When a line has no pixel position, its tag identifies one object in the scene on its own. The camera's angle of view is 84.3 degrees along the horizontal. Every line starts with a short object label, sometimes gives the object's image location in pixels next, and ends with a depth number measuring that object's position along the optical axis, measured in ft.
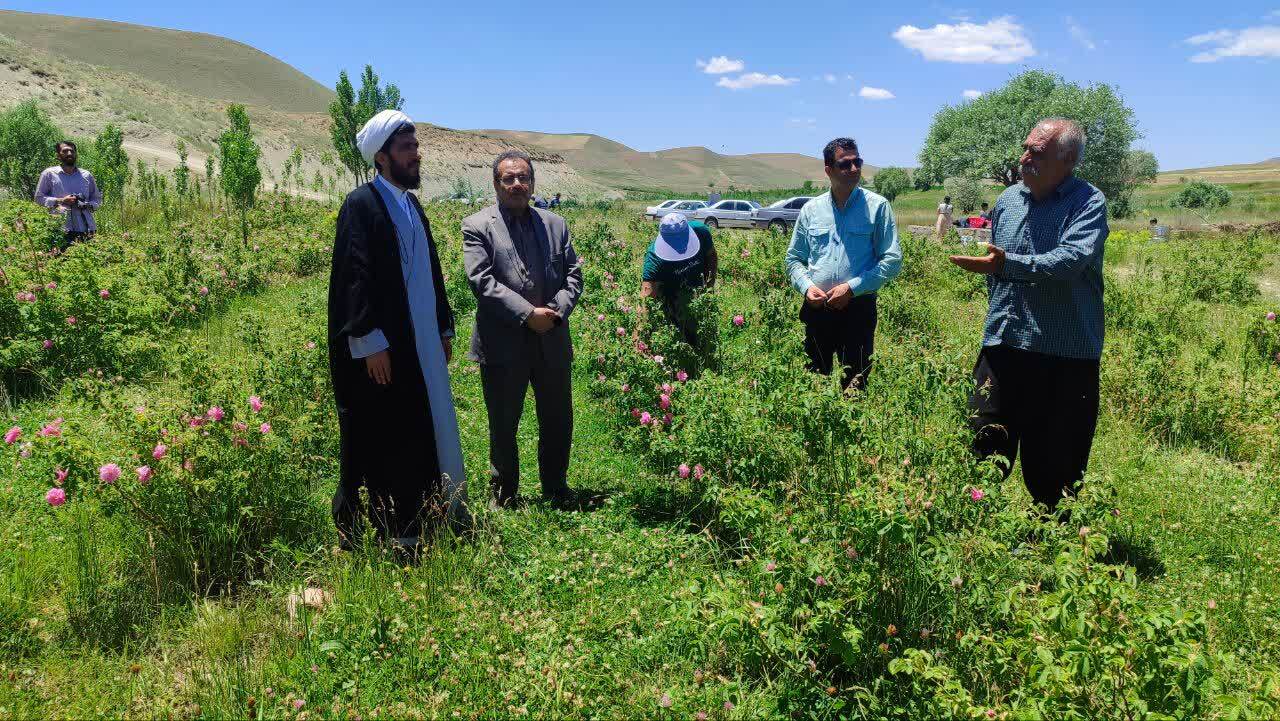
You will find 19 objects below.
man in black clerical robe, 9.43
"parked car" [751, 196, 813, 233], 96.07
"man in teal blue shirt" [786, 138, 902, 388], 13.01
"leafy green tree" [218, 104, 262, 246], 38.32
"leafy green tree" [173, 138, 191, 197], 45.09
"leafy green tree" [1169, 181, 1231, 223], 147.64
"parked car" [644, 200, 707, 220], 105.67
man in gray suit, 11.83
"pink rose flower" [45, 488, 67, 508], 8.31
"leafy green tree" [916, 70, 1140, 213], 149.48
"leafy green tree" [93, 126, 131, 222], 43.29
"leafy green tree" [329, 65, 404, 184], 130.62
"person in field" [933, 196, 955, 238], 45.46
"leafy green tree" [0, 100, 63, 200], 79.92
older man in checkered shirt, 10.07
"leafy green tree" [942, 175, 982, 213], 153.07
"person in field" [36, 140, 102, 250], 24.14
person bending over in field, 16.47
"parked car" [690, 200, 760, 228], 98.84
